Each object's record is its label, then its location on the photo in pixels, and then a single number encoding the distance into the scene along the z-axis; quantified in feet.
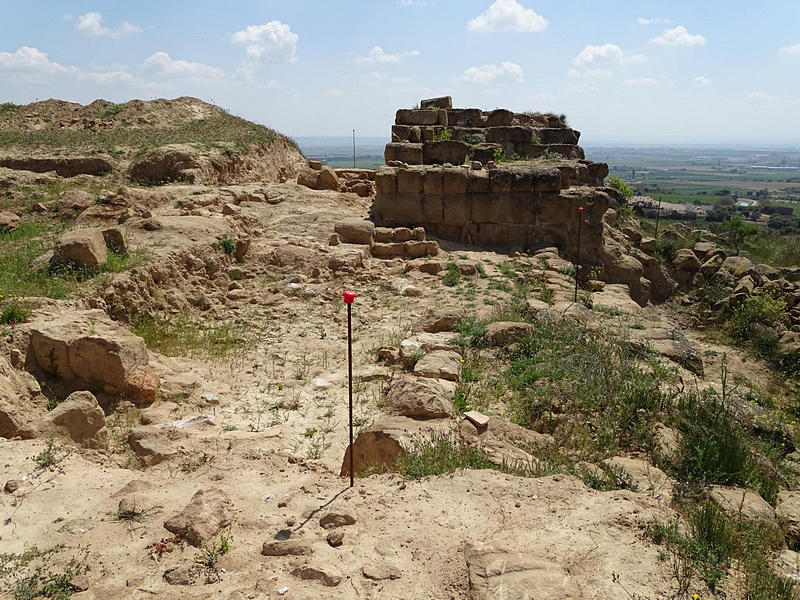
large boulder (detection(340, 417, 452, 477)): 15.94
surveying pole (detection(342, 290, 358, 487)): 14.17
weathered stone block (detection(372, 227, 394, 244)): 38.99
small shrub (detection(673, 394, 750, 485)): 15.25
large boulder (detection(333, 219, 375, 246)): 38.34
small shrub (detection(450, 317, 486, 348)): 24.80
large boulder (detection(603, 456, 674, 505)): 14.26
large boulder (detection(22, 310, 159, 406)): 19.35
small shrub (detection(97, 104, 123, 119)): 59.47
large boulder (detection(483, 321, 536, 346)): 24.57
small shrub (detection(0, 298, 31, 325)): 20.76
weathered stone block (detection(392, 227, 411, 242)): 39.09
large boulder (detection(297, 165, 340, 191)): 48.88
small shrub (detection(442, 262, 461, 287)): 33.96
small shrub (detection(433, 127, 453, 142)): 48.70
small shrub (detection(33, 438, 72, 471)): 14.71
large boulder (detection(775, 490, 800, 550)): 13.61
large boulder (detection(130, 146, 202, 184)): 44.11
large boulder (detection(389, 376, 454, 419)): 18.06
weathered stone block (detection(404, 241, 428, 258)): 38.04
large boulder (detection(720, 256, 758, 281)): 43.32
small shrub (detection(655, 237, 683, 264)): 47.67
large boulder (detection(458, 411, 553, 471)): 15.71
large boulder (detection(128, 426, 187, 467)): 16.39
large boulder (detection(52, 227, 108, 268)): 25.99
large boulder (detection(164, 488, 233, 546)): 12.06
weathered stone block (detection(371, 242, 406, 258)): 37.93
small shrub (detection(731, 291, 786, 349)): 36.55
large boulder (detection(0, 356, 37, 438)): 15.96
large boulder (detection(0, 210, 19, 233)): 31.65
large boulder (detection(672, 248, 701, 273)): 46.21
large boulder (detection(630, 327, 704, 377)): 25.81
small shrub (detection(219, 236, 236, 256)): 33.71
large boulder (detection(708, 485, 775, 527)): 13.35
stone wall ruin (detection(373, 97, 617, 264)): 40.37
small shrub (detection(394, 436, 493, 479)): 14.76
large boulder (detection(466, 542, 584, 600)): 10.23
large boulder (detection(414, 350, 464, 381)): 21.47
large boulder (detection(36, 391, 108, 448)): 16.48
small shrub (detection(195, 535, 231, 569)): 11.39
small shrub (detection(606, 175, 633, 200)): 55.42
